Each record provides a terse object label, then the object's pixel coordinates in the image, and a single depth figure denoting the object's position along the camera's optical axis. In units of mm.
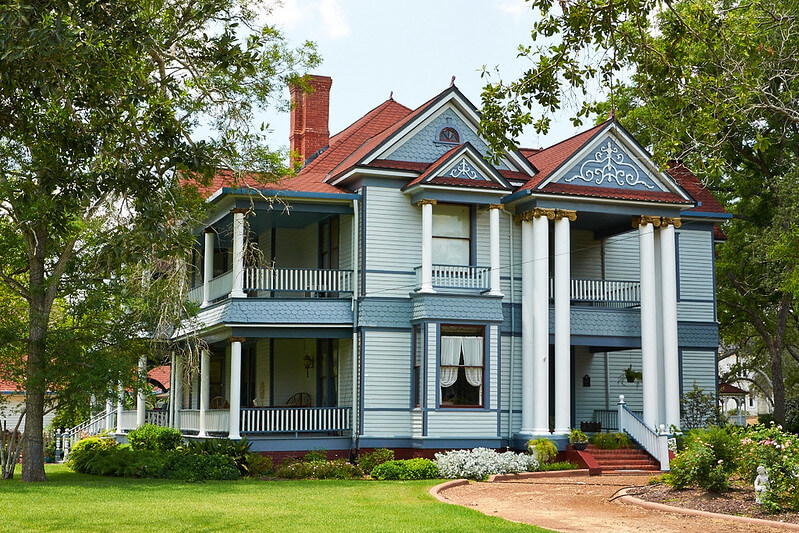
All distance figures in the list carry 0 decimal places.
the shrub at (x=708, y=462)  17078
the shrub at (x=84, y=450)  28203
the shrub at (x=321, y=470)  24109
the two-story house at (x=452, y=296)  26391
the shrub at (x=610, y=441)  26375
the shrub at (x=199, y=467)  23219
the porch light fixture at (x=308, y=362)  30266
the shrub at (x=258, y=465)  24625
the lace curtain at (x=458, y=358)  26359
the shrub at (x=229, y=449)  24406
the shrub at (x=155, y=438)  28088
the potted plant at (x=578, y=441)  25953
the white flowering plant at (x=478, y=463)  23312
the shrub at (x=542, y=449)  25312
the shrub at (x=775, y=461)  15023
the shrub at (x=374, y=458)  25047
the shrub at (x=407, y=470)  23359
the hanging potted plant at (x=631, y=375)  29655
